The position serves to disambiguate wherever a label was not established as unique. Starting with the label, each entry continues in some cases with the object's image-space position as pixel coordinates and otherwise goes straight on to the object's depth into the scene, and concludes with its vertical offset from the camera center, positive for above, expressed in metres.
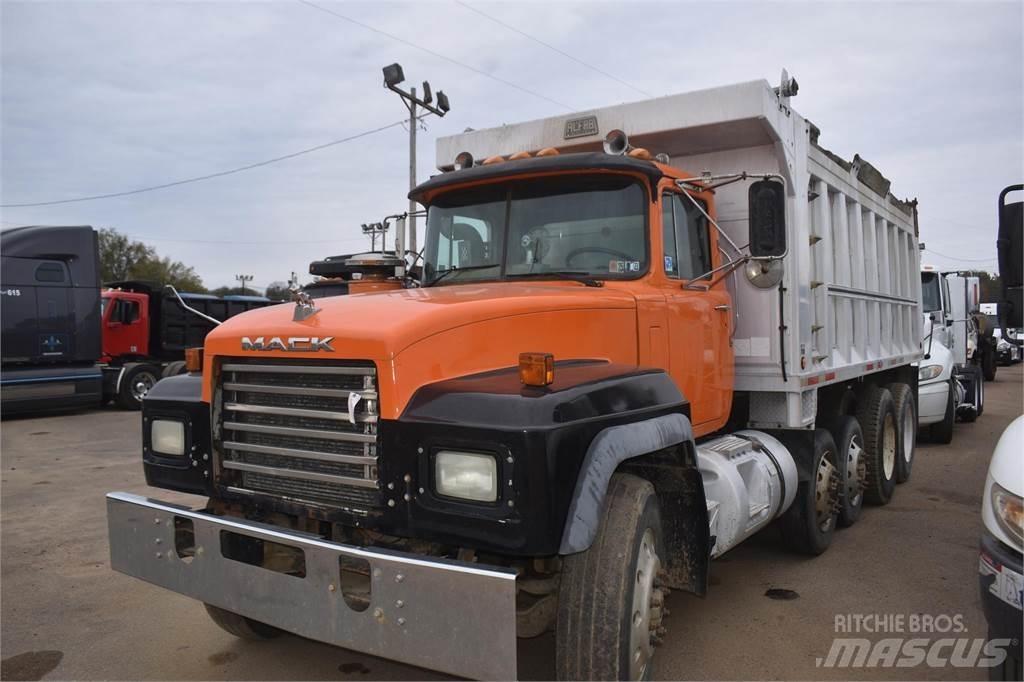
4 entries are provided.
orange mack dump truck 2.63 -0.36
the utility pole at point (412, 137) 23.52 +6.22
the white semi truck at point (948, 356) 10.42 -0.70
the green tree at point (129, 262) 57.50 +6.44
